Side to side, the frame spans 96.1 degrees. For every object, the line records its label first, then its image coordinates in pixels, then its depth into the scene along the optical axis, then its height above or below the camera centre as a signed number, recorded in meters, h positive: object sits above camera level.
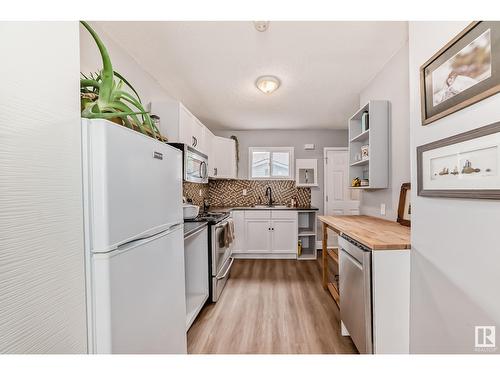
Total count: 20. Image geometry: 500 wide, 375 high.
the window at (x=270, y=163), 4.60 +0.48
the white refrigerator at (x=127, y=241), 0.78 -0.21
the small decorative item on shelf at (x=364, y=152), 2.42 +0.36
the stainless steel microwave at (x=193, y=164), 2.27 +0.26
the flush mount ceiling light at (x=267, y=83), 2.46 +1.15
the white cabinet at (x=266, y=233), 4.02 -0.84
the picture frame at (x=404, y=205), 1.91 -0.18
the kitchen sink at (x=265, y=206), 4.51 -0.39
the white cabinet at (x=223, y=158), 3.95 +0.53
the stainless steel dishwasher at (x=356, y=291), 1.32 -0.70
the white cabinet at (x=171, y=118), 2.42 +0.75
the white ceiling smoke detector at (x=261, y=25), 1.62 +1.19
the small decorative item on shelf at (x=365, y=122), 2.32 +0.67
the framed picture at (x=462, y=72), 0.77 +0.45
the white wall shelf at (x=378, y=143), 2.23 +0.42
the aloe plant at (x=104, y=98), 0.88 +0.38
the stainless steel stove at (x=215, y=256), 2.41 -0.78
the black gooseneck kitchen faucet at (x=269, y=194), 4.59 -0.16
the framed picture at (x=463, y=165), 0.77 +0.08
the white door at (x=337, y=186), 4.62 +0.00
